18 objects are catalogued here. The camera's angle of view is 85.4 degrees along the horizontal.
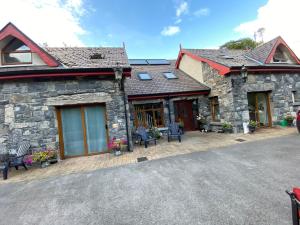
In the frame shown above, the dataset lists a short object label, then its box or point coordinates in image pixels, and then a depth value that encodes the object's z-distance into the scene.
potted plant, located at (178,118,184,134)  10.10
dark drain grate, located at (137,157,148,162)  5.55
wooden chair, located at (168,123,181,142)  7.96
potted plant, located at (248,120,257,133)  8.06
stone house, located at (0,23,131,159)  6.04
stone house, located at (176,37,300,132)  8.17
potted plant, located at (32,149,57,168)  5.80
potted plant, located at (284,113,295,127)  8.80
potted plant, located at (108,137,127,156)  6.42
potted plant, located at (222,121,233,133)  8.44
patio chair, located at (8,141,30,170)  5.54
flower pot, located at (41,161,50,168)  5.87
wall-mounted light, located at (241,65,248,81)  7.82
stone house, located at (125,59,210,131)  9.70
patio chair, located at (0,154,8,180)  5.10
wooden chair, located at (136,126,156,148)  7.32
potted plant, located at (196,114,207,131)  10.48
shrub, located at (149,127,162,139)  8.49
